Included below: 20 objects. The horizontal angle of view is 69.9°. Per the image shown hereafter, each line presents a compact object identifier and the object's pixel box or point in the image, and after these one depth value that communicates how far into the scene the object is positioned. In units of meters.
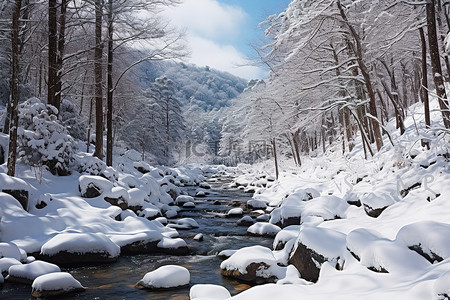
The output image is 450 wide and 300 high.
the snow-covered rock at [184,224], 10.41
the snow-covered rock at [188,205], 15.04
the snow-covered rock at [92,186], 9.72
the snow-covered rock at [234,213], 13.15
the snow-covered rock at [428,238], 3.87
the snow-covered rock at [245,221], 11.35
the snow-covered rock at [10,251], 5.91
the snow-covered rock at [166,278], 5.52
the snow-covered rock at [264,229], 9.74
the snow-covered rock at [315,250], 5.00
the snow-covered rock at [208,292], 4.62
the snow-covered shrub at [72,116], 21.08
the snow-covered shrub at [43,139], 10.36
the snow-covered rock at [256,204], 14.82
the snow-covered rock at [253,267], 5.79
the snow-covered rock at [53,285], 4.94
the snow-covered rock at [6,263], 5.56
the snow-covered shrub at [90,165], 11.64
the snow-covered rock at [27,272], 5.38
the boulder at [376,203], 7.57
